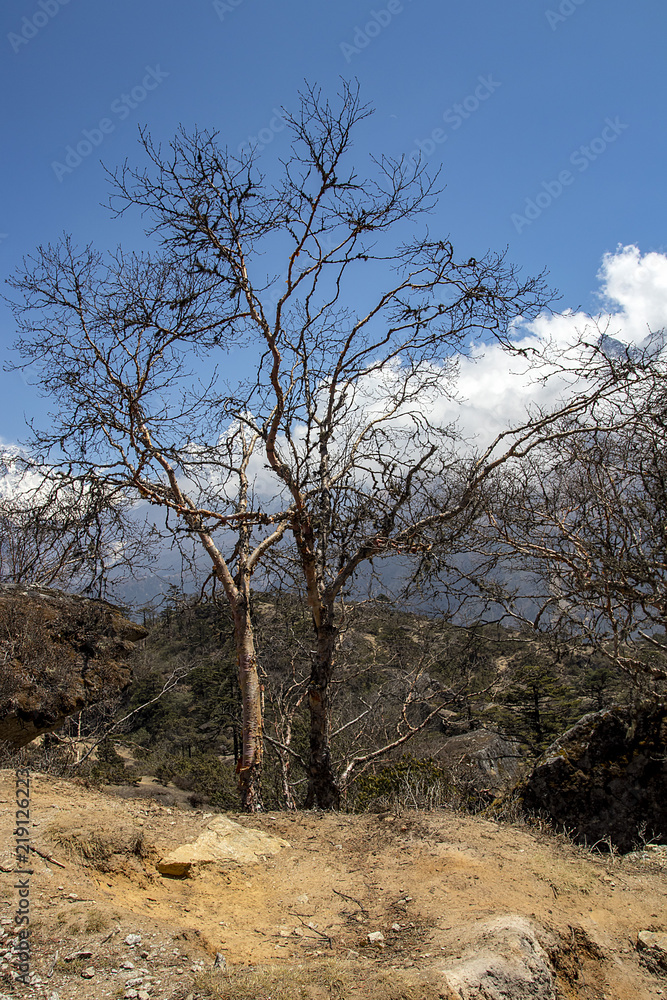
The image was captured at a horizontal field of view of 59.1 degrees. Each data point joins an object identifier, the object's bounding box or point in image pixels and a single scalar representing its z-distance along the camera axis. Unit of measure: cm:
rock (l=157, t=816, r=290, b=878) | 419
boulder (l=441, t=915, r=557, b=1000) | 277
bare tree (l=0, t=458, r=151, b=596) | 585
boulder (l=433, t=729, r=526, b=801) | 943
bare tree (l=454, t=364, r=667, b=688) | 539
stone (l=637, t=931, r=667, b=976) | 330
